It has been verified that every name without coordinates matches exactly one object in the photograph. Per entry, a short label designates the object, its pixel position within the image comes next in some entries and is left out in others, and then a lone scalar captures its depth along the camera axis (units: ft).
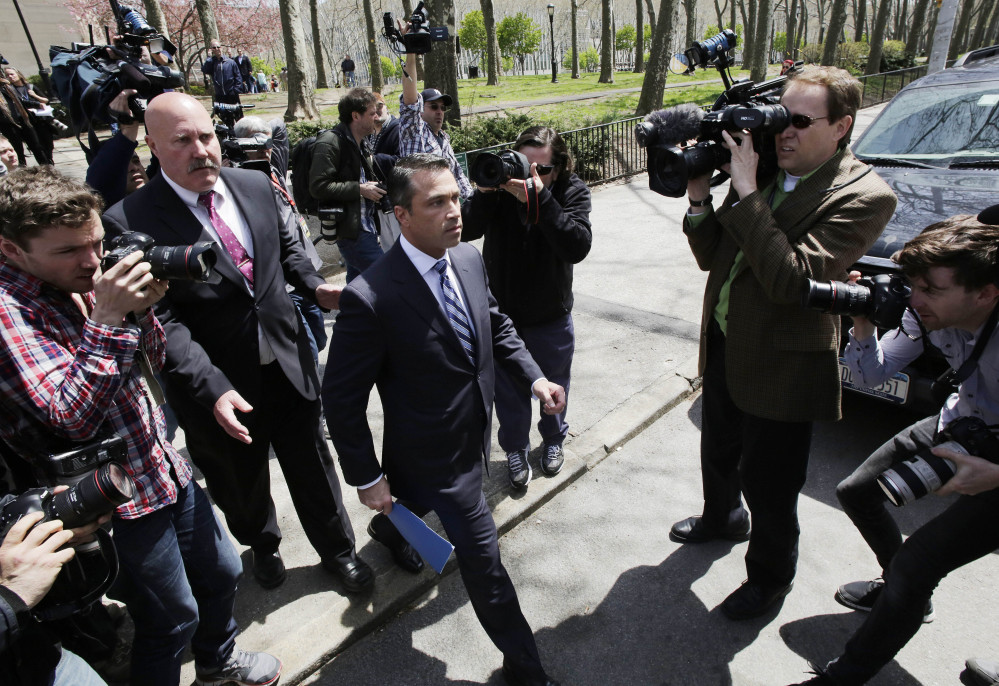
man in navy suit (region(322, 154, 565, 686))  7.37
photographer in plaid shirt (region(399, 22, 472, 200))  16.22
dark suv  11.91
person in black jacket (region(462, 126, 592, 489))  10.58
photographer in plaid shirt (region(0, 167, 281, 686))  5.71
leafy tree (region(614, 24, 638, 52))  187.47
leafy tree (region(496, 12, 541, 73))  156.46
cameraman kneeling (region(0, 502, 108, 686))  4.59
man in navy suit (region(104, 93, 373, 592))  8.10
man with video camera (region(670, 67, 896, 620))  7.16
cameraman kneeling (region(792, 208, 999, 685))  6.31
